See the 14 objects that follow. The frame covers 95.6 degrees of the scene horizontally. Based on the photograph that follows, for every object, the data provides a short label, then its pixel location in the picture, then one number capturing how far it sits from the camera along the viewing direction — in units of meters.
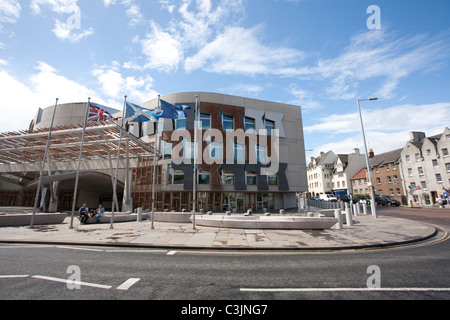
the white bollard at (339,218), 14.14
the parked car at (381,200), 41.70
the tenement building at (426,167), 38.22
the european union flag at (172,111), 16.45
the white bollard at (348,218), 15.55
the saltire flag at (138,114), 16.58
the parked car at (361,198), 46.20
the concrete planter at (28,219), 15.20
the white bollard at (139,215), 19.86
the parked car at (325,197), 49.44
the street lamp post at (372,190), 20.58
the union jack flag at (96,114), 18.10
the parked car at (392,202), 40.53
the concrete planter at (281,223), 14.14
